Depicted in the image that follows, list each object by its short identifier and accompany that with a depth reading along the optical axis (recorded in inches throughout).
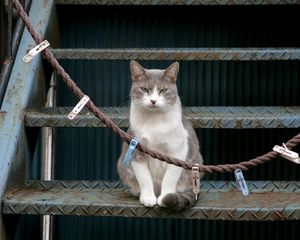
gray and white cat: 130.7
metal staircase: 128.8
